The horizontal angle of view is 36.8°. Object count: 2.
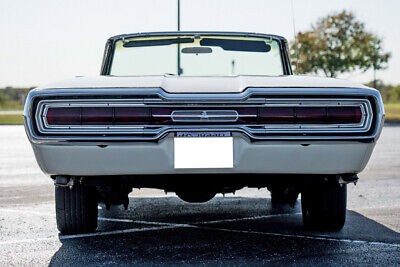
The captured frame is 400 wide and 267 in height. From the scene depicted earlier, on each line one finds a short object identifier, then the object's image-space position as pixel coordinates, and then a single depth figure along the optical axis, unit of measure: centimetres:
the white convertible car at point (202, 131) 370
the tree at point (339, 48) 4494
